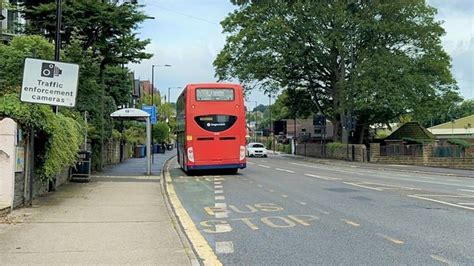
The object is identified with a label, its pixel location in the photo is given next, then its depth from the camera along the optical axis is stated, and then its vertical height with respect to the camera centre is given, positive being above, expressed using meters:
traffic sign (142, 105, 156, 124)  37.98 +2.82
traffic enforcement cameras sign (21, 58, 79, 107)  13.02 +1.62
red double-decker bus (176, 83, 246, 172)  25.81 +1.24
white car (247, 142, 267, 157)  60.44 +0.39
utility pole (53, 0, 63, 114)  16.72 +3.39
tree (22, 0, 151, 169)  23.55 +4.97
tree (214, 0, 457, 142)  46.44 +8.84
